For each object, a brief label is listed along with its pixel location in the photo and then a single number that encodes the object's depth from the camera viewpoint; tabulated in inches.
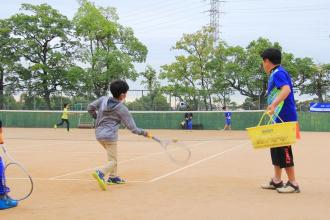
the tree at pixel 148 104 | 1304.1
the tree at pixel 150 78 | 1526.8
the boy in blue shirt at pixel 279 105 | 270.2
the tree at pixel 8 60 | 1510.8
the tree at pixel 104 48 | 1464.1
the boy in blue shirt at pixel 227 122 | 1198.9
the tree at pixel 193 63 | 1481.3
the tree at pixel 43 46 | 1487.5
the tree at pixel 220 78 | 1364.4
